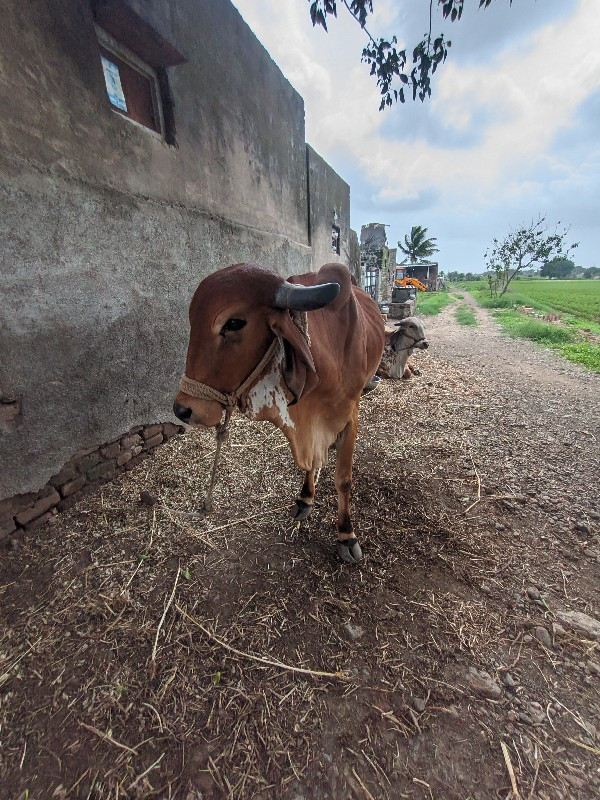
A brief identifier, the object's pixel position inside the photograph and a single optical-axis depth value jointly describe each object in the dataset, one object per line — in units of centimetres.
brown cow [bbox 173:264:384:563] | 135
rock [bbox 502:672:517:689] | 149
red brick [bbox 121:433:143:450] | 301
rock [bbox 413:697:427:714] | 141
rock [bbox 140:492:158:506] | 264
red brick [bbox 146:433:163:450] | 327
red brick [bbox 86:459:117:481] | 276
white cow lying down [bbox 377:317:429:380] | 376
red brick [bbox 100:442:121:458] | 284
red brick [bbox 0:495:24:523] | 221
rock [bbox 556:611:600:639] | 169
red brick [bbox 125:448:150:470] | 307
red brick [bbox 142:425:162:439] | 322
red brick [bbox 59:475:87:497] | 256
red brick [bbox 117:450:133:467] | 297
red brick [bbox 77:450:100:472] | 267
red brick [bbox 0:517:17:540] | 221
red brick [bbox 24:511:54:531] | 236
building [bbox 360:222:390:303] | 1609
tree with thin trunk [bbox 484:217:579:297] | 2358
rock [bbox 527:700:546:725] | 138
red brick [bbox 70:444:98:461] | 261
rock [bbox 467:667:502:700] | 147
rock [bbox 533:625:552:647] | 165
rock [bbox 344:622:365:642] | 170
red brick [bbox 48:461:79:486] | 248
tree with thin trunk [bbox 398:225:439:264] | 4716
